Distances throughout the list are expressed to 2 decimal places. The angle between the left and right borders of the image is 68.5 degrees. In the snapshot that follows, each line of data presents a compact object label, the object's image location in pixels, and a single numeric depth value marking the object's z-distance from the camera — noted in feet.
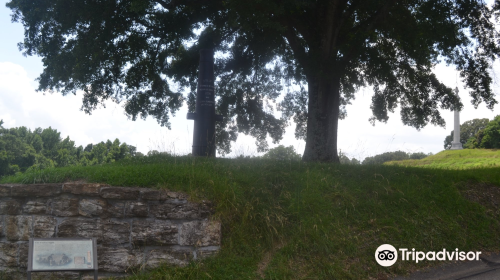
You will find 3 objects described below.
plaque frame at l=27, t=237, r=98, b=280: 15.79
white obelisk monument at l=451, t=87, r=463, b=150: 89.51
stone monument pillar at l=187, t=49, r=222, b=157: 32.27
